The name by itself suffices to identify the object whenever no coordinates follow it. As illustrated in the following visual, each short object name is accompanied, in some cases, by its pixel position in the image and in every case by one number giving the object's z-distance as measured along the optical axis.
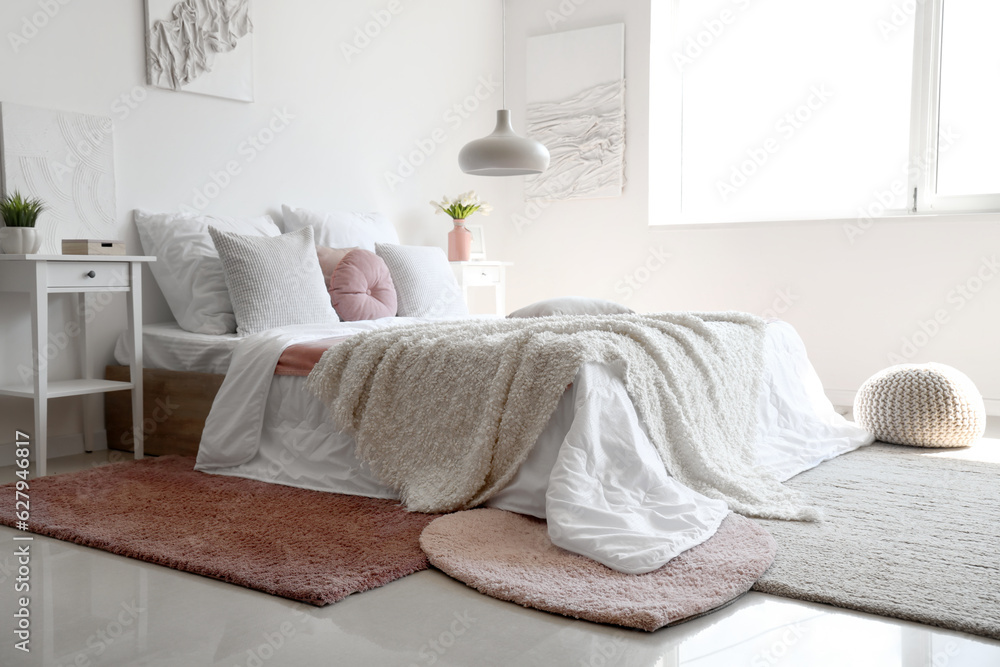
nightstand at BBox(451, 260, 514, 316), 4.86
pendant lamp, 3.25
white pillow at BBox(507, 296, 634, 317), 3.01
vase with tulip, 4.98
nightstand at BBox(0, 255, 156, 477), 2.84
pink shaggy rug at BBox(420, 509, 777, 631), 1.71
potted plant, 2.92
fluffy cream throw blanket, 2.32
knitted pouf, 3.34
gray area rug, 1.77
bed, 2.11
